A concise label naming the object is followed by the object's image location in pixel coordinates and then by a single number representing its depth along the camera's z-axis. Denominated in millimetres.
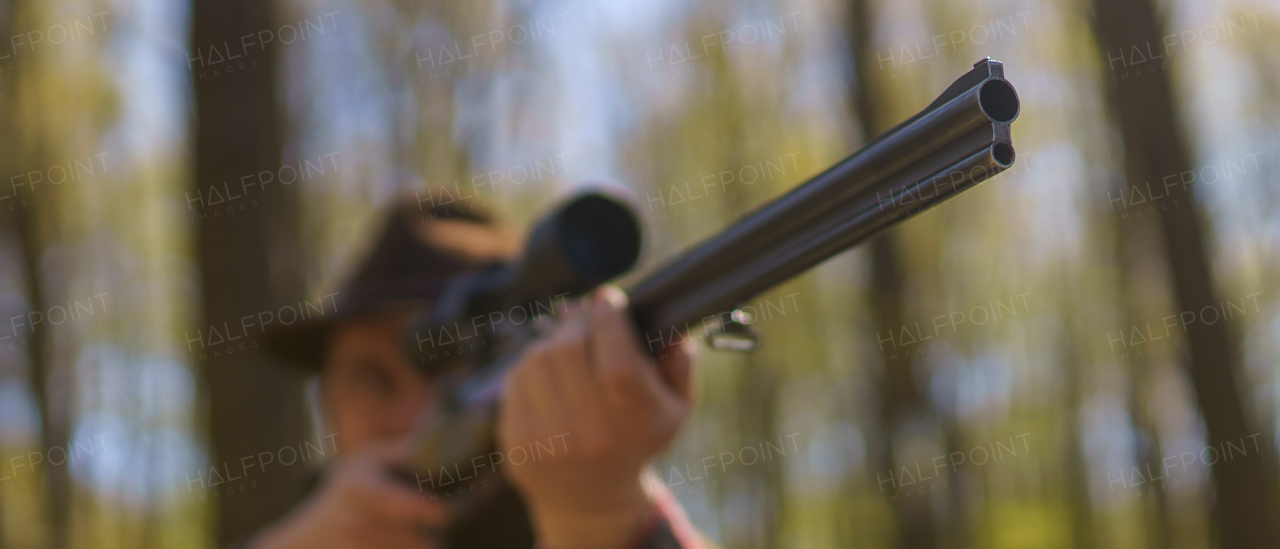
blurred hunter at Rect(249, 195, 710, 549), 1738
